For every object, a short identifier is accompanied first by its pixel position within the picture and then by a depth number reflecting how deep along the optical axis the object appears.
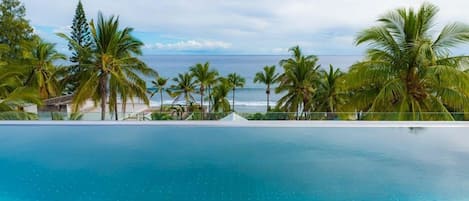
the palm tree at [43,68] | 13.38
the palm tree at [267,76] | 20.78
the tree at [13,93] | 6.80
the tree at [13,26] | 14.36
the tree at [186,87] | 20.75
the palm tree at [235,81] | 22.48
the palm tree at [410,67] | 5.46
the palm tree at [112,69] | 9.52
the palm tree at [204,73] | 19.48
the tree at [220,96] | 19.11
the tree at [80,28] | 18.28
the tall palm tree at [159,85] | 23.48
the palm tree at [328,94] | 12.40
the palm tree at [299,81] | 14.25
